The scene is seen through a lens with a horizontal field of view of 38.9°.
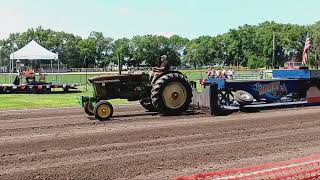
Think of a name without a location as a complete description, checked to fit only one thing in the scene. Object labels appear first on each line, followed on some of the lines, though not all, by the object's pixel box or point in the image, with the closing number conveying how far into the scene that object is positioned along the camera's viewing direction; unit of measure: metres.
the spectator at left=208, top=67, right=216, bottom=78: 31.91
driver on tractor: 12.16
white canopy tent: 32.44
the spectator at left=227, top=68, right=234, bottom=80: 30.60
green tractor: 11.84
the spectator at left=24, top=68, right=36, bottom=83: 28.53
